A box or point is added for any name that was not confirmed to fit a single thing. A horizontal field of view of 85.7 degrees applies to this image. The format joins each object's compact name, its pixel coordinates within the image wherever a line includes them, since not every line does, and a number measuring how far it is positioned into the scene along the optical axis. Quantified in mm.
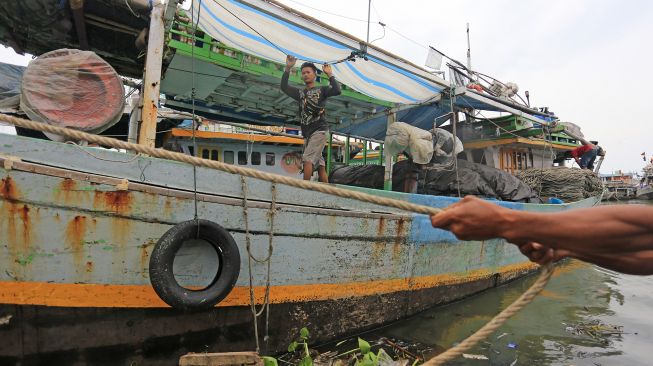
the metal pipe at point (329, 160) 7591
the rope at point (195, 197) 2998
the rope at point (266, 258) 3301
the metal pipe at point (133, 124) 4562
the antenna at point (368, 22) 5164
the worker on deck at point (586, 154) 9758
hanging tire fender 2777
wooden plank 2555
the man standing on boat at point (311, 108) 4543
